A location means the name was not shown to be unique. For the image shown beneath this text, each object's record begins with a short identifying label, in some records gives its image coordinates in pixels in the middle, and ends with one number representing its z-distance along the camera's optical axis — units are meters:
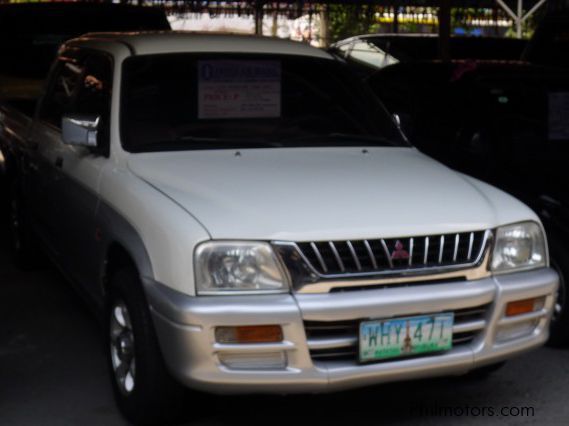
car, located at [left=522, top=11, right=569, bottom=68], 8.89
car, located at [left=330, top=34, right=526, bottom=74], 14.12
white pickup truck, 3.62
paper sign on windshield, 4.87
